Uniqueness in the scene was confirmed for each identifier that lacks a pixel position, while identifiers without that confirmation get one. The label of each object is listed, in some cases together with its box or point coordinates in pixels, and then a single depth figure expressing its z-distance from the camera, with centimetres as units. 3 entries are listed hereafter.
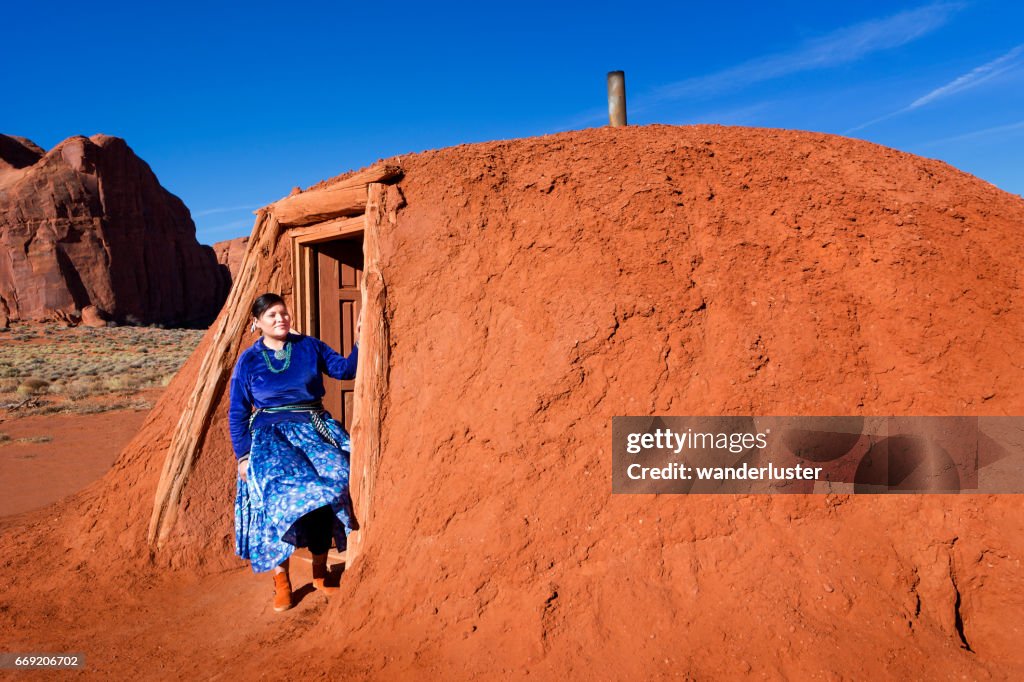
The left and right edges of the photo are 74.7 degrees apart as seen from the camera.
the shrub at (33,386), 1305
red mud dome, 265
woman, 330
